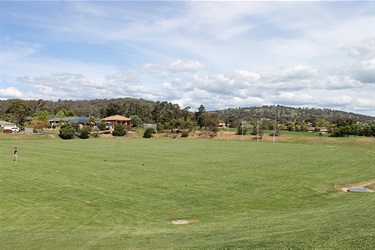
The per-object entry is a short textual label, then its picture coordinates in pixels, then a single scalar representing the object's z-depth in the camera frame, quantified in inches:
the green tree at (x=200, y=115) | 5951.8
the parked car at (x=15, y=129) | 4665.1
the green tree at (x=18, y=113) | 5802.2
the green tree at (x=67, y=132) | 4028.1
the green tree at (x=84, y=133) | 4215.1
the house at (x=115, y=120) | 6368.1
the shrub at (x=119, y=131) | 4709.6
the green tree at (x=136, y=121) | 6515.8
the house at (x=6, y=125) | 5009.6
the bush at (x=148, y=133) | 4749.0
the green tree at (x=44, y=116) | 5984.3
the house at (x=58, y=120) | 6349.9
